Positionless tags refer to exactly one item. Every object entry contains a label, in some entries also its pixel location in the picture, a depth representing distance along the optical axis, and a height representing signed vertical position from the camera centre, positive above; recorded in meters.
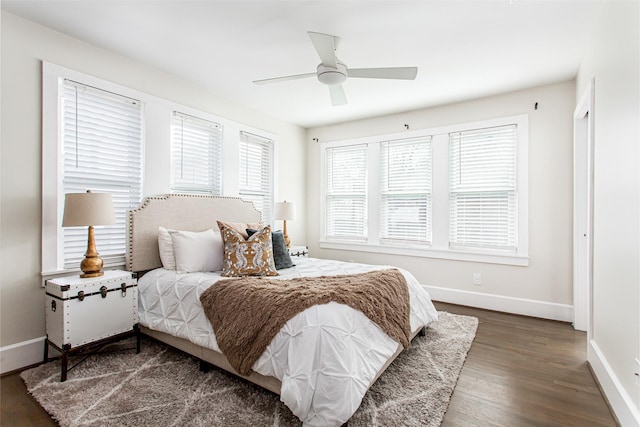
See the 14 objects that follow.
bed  1.66 -0.77
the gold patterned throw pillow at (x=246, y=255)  2.78 -0.39
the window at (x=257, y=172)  4.34 +0.59
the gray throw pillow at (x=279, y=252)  3.15 -0.39
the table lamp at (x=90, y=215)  2.34 -0.02
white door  3.23 -0.03
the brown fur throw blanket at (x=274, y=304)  1.92 -0.61
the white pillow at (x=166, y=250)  2.97 -0.36
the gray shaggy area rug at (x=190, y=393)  1.81 -1.18
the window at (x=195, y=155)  3.51 +0.68
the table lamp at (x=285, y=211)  4.40 +0.03
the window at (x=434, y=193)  3.81 +0.29
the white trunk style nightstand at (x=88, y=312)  2.26 -0.77
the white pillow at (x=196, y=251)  2.88 -0.37
